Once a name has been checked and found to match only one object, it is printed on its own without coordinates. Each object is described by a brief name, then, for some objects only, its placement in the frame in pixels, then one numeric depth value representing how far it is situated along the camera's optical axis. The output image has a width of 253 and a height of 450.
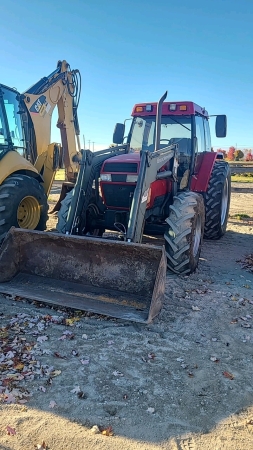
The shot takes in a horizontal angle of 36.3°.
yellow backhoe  5.84
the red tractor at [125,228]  4.32
